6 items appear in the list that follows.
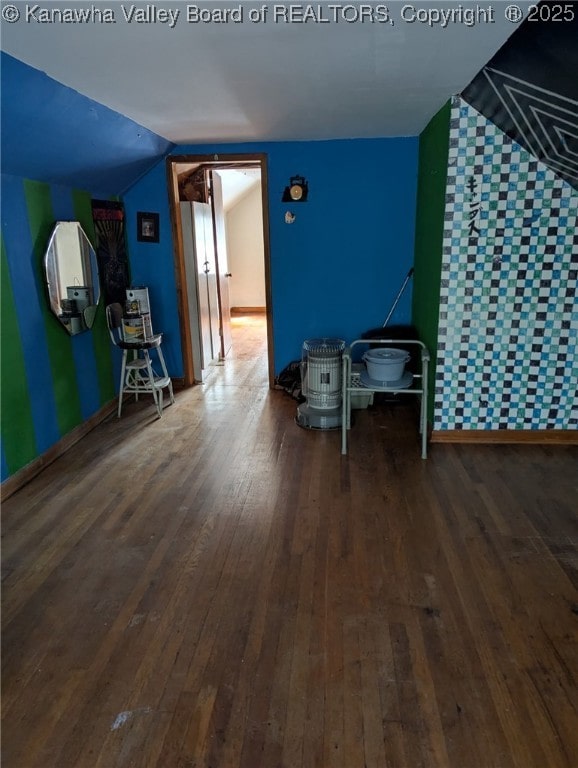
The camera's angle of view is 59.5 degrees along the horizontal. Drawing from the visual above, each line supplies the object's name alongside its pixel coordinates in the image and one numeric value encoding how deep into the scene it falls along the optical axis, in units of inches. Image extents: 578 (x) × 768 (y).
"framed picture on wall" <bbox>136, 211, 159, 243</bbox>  175.6
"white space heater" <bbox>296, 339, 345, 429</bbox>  146.8
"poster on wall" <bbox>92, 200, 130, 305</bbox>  159.5
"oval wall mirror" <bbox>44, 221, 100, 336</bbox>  131.2
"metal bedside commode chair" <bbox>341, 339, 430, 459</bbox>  125.5
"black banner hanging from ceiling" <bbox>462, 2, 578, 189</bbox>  72.7
